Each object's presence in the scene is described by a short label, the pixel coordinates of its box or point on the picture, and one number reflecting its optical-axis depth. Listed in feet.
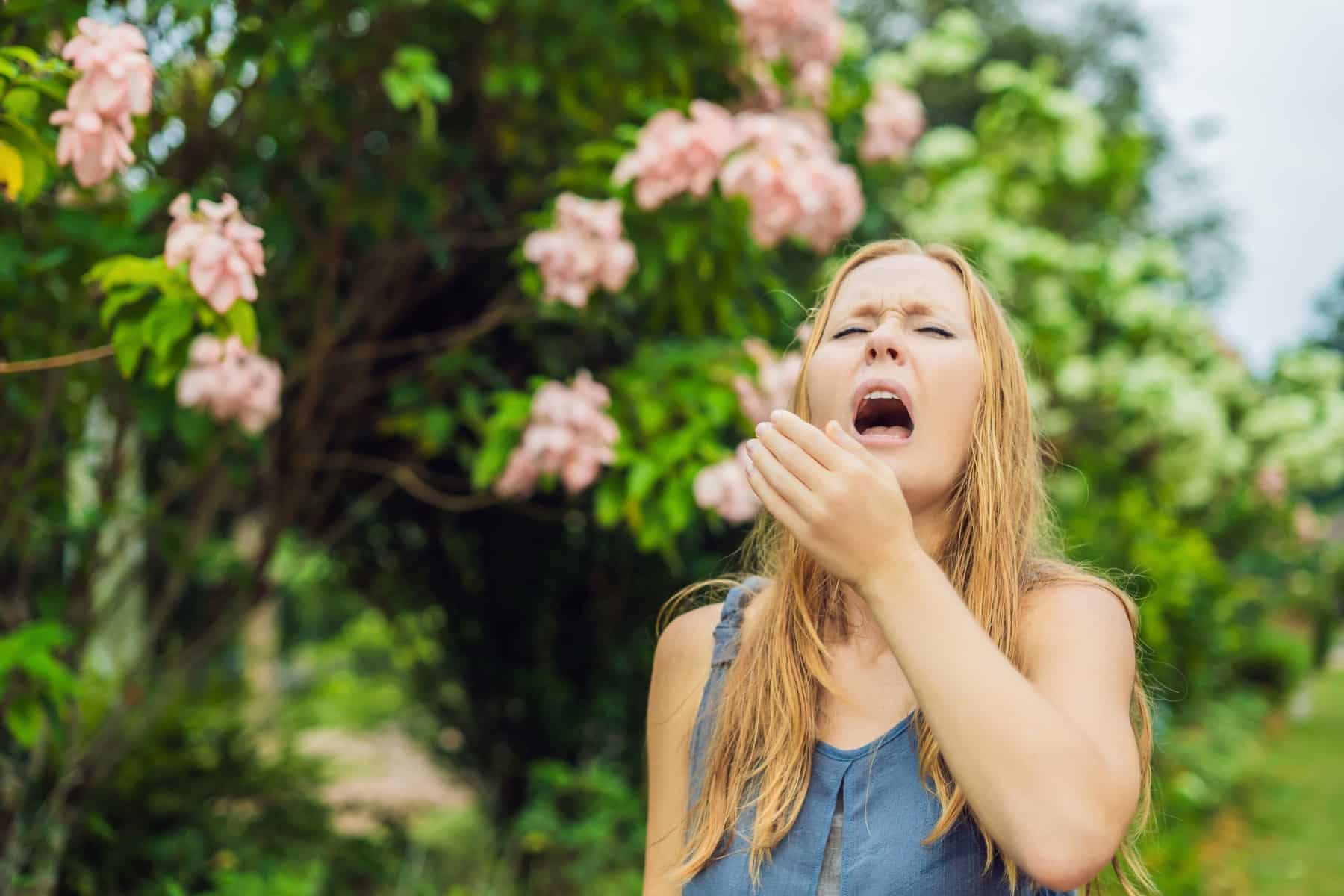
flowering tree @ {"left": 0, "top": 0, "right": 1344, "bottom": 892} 7.76
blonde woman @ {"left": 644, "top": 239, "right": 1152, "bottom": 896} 3.36
